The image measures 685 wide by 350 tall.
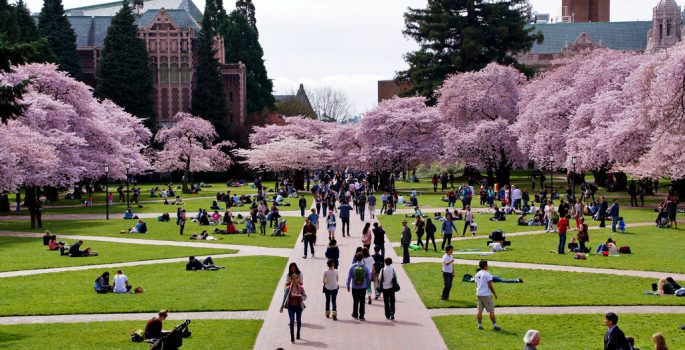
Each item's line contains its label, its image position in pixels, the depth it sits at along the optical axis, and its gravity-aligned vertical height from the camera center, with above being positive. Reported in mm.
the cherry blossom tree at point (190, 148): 92750 +1887
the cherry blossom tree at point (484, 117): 75562 +4033
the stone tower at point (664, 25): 124062 +18318
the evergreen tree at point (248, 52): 123062 +14910
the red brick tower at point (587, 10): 155500 +25263
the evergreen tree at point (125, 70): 102125 +10433
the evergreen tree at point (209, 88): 105438 +8775
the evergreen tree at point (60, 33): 101375 +14362
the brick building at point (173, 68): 116062 +12172
